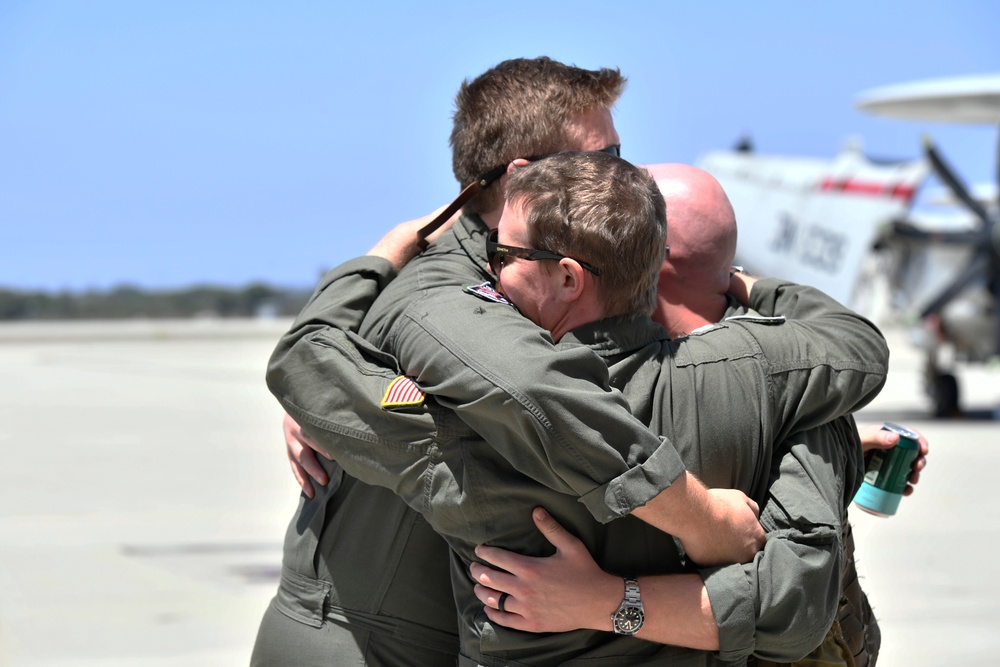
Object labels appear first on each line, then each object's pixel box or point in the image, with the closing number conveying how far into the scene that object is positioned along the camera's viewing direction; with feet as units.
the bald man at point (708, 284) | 14.61
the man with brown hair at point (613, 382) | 13.97
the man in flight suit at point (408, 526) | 14.57
